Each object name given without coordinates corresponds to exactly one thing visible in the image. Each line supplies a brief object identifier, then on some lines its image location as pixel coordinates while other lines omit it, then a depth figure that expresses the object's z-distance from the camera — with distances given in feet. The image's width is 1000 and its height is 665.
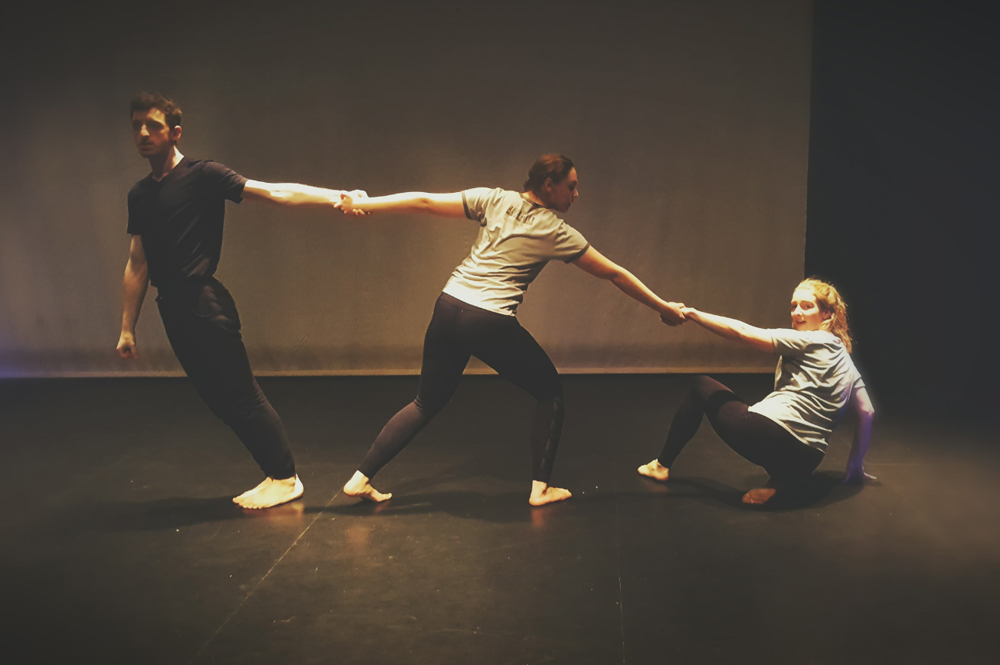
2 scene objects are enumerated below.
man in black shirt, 9.48
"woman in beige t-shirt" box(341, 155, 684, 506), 9.67
